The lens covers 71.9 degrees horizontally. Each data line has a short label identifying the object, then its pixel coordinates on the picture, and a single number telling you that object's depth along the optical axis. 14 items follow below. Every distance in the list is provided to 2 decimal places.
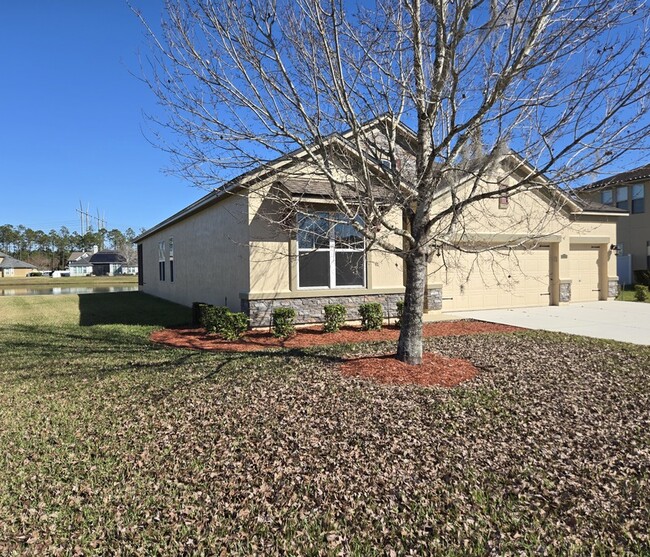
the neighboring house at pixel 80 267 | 83.69
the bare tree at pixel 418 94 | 5.14
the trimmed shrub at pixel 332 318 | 10.55
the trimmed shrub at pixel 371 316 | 10.95
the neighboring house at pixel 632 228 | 22.55
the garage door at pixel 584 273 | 16.47
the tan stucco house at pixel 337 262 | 10.66
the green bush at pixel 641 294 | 16.75
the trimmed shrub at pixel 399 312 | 11.38
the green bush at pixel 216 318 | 10.04
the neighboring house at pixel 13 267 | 71.38
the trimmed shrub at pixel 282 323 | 9.99
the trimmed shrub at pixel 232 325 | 9.86
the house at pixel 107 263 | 80.12
